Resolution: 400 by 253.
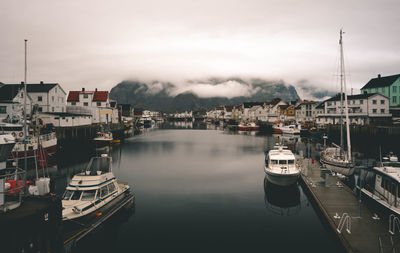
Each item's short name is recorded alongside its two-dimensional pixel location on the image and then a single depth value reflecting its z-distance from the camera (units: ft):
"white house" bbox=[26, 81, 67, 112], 257.75
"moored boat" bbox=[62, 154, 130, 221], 54.80
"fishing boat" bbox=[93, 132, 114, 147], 214.69
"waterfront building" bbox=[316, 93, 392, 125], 261.85
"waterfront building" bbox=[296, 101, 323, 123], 392.55
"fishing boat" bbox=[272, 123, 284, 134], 355.23
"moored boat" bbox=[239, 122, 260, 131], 424.05
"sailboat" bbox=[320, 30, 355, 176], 98.02
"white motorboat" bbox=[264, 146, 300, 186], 84.94
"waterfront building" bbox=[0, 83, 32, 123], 142.68
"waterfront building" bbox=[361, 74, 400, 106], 316.60
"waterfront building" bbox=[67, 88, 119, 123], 342.19
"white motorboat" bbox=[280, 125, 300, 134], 308.89
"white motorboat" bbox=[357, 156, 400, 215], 52.54
